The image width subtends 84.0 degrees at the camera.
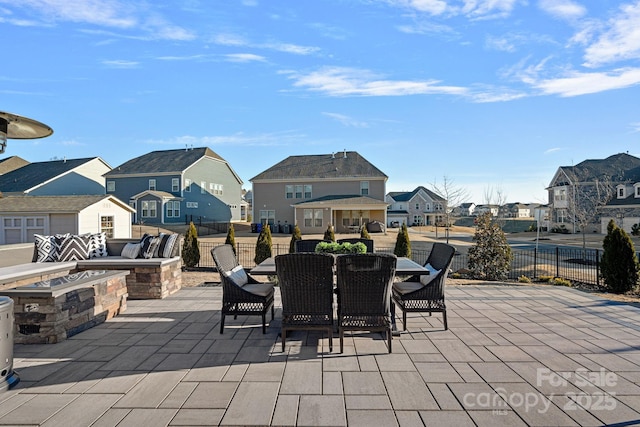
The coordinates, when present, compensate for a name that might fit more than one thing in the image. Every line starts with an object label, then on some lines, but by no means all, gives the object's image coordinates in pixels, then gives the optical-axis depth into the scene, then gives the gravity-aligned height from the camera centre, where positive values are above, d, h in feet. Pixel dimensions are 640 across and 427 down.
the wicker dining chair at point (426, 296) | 14.42 -3.33
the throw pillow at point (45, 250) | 22.52 -2.04
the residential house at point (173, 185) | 100.01 +9.71
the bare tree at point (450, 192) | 78.23 +5.21
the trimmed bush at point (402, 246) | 39.11 -3.41
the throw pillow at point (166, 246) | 23.21 -1.90
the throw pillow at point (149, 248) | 23.15 -2.02
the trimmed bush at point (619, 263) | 26.40 -3.68
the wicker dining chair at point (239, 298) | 14.32 -3.33
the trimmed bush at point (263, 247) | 41.19 -3.59
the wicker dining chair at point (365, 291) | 11.95 -2.59
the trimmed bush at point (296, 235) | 43.89 -2.34
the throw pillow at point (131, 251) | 23.26 -2.22
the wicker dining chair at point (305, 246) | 20.72 -1.76
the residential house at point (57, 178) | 93.56 +11.32
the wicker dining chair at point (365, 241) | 20.59 -1.54
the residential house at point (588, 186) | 100.89 +8.42
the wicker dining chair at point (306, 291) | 11.96 -2.60
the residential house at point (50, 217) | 54.03 +0.14
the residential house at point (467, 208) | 245.86 +4.92
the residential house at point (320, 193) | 92.58 +6.22
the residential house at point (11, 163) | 115.13 +18.46
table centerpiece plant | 17.21 -1.59
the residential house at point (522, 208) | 250.29 +4.83
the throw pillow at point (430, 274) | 16.14 -2.67
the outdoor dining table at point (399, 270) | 14.56 -2.31
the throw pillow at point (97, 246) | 23.88 -1.92
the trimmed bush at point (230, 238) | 42.70 -2.61
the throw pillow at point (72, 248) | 22.66 -1.94
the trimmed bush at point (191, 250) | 39.70 -3.70
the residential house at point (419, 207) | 170.60 +4.03
